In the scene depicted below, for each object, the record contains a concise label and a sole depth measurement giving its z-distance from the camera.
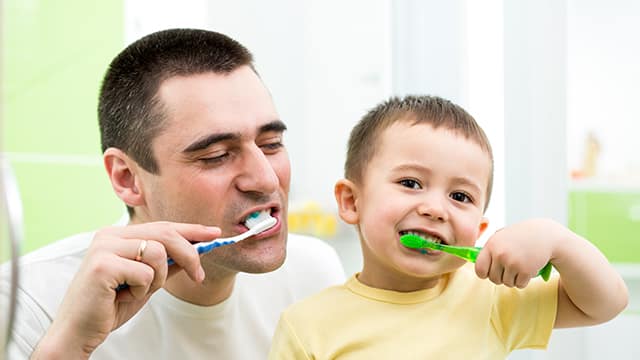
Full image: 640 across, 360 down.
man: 1.10
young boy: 0.93
